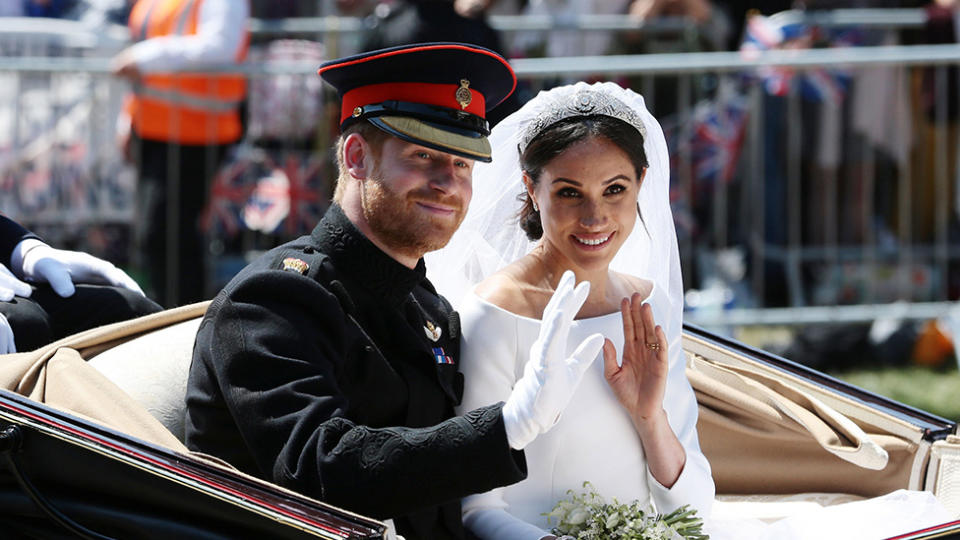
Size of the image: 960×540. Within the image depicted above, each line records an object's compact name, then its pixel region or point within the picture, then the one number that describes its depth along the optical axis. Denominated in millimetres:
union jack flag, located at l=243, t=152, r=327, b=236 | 15000
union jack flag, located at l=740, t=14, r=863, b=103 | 14375
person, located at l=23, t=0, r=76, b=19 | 16828
